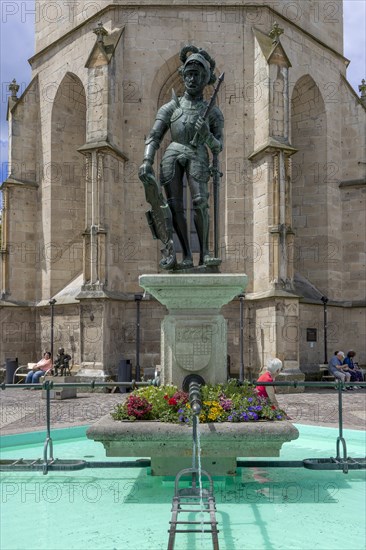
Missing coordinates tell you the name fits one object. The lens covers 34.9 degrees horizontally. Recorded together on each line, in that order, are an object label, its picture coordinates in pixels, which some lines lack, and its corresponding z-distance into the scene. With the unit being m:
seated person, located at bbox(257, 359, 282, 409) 6.48
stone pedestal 5.61
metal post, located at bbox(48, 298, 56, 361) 17.96
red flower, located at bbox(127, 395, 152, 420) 5.14
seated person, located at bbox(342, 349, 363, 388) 17.29
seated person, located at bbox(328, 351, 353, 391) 16.64
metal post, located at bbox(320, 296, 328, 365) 18.62
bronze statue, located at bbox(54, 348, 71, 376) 16.75
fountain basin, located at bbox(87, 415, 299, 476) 4.79
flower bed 5.04
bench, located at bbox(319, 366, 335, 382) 17.84
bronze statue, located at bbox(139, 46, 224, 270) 6.07
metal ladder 2.41
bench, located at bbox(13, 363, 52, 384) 16.66
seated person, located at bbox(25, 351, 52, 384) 16.30
